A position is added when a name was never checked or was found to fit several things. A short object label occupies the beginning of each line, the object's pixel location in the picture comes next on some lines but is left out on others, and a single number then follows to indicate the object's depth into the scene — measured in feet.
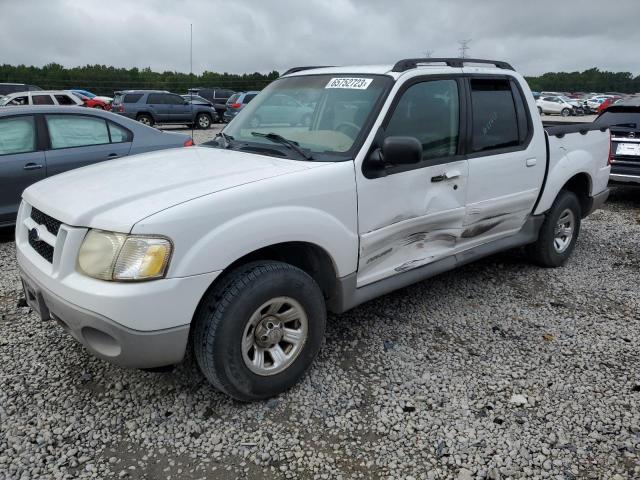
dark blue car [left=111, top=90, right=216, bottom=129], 68.18
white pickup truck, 7.82
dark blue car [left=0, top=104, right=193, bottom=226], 18.21
